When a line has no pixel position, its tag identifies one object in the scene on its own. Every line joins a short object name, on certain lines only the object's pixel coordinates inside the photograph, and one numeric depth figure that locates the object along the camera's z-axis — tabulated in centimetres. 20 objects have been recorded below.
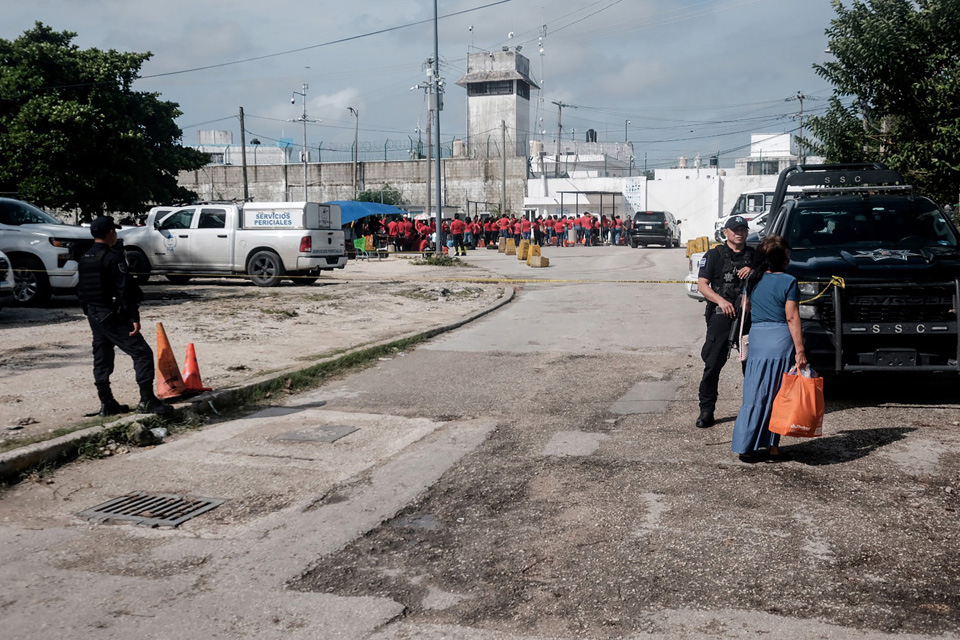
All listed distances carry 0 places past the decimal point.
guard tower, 8189
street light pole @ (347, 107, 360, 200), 6556
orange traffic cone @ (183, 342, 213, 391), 832
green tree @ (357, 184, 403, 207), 6184
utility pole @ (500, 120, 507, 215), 6025
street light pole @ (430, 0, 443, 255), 2942
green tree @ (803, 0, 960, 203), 1380
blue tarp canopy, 3397
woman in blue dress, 614
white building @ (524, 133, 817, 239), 5656
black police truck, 764
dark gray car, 4038
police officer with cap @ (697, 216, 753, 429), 729
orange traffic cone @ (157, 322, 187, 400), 815
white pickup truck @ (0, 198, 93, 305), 1504
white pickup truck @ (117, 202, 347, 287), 2041
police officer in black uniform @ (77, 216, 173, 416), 744
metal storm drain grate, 539
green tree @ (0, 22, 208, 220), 2561
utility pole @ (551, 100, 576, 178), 7549
